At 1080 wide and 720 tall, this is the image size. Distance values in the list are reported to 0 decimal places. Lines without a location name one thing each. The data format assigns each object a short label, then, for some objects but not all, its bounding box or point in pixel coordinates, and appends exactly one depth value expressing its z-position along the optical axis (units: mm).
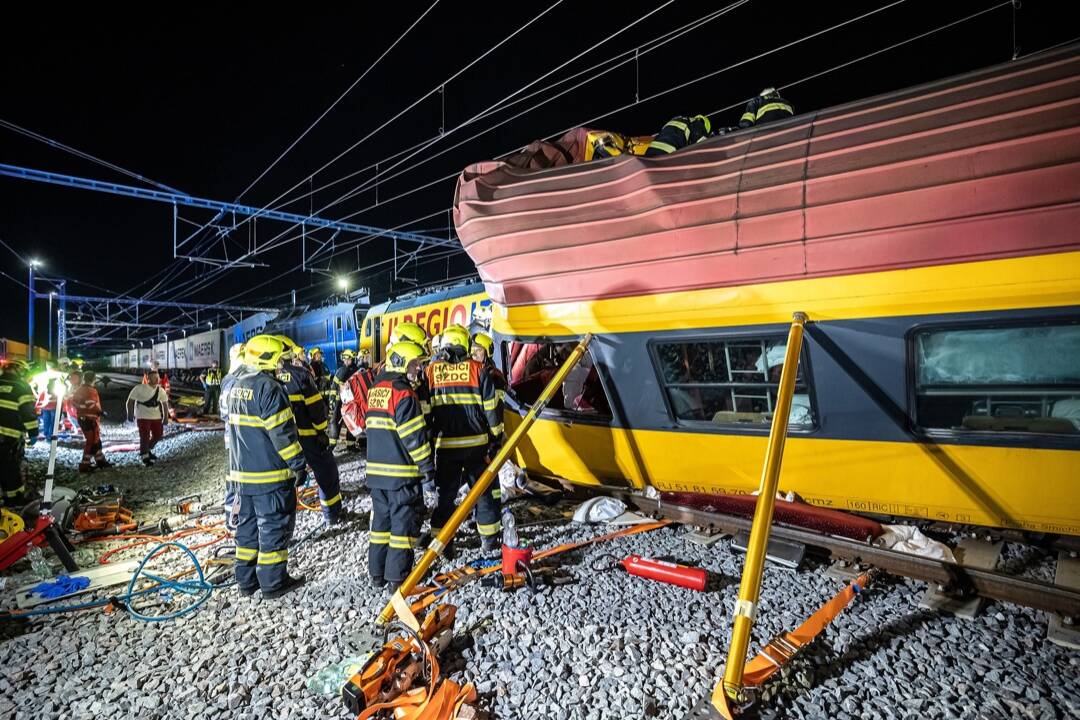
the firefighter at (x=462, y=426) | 4258
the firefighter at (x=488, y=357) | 4554
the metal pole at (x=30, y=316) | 23998
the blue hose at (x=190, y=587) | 3654
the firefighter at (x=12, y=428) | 5457
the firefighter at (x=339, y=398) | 7943
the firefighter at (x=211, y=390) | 16833
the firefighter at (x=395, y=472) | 3740
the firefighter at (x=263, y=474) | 3717
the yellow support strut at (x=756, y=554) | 2209
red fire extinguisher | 3400
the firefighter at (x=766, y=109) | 3568
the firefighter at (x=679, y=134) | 3762
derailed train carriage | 2463
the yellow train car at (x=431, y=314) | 8383
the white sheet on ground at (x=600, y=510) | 4770
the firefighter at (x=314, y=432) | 5227
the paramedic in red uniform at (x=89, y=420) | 8523
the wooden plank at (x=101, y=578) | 3561
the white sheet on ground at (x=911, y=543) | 3418
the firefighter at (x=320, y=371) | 9414
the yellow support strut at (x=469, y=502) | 3135
